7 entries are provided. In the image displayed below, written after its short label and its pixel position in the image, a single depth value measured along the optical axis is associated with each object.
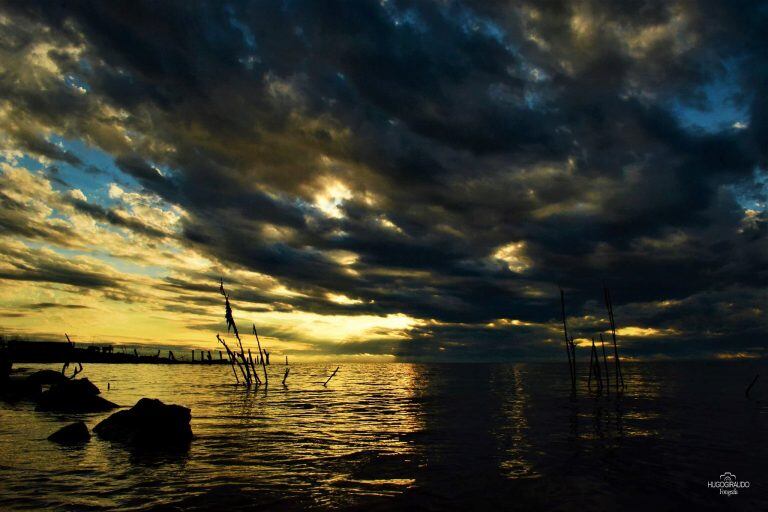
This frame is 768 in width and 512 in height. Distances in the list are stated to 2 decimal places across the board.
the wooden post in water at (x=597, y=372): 51.75
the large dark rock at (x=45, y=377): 47.03
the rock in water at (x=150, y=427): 21.14
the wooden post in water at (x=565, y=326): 51.98
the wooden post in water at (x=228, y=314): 47.78
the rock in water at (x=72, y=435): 21.09
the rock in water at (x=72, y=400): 33.38
